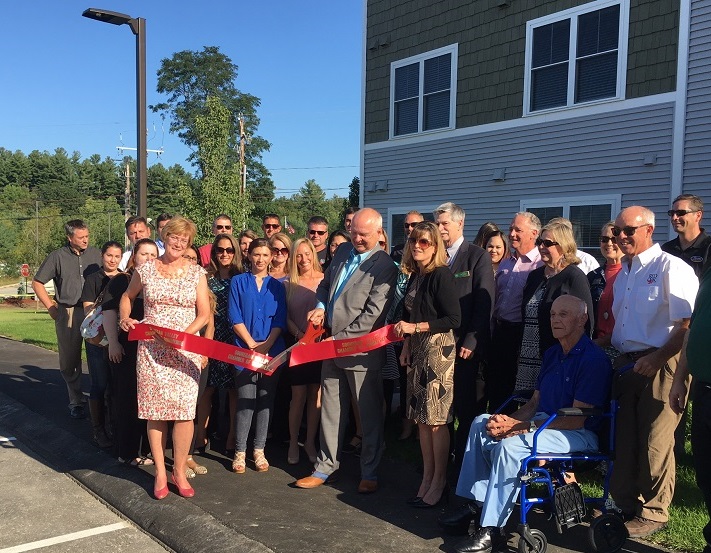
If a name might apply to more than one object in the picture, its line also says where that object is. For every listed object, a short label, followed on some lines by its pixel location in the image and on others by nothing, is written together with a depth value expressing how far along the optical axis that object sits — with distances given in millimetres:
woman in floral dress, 5094
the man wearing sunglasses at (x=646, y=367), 4207
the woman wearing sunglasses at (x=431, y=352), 4746
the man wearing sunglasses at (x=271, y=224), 7504
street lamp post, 10312
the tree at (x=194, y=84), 49938
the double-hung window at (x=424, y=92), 13156
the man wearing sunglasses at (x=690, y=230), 5742
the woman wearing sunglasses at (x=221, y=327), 6105
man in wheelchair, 3932
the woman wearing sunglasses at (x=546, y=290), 4934
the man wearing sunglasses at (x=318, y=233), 7125
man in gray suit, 5184
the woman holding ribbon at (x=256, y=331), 5684
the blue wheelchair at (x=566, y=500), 3879
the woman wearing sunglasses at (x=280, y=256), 6020
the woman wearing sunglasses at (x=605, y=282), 5332
